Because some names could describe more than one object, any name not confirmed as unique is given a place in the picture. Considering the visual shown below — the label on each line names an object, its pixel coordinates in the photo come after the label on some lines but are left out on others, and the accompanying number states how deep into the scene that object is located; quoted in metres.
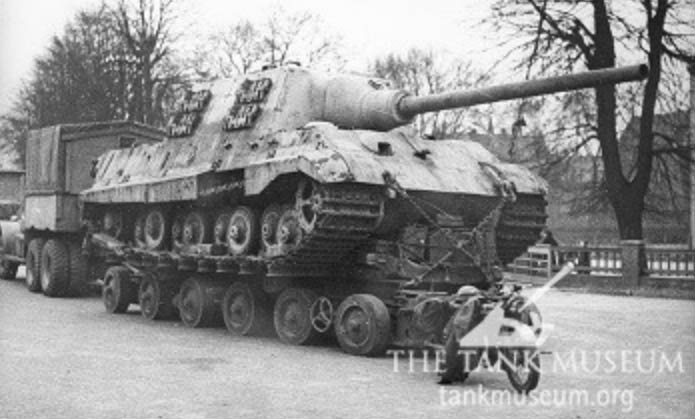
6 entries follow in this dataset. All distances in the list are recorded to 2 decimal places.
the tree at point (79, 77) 38.41
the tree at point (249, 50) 40.84
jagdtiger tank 10.98
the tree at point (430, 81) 47.66
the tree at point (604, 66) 25.12
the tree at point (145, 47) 39.22
